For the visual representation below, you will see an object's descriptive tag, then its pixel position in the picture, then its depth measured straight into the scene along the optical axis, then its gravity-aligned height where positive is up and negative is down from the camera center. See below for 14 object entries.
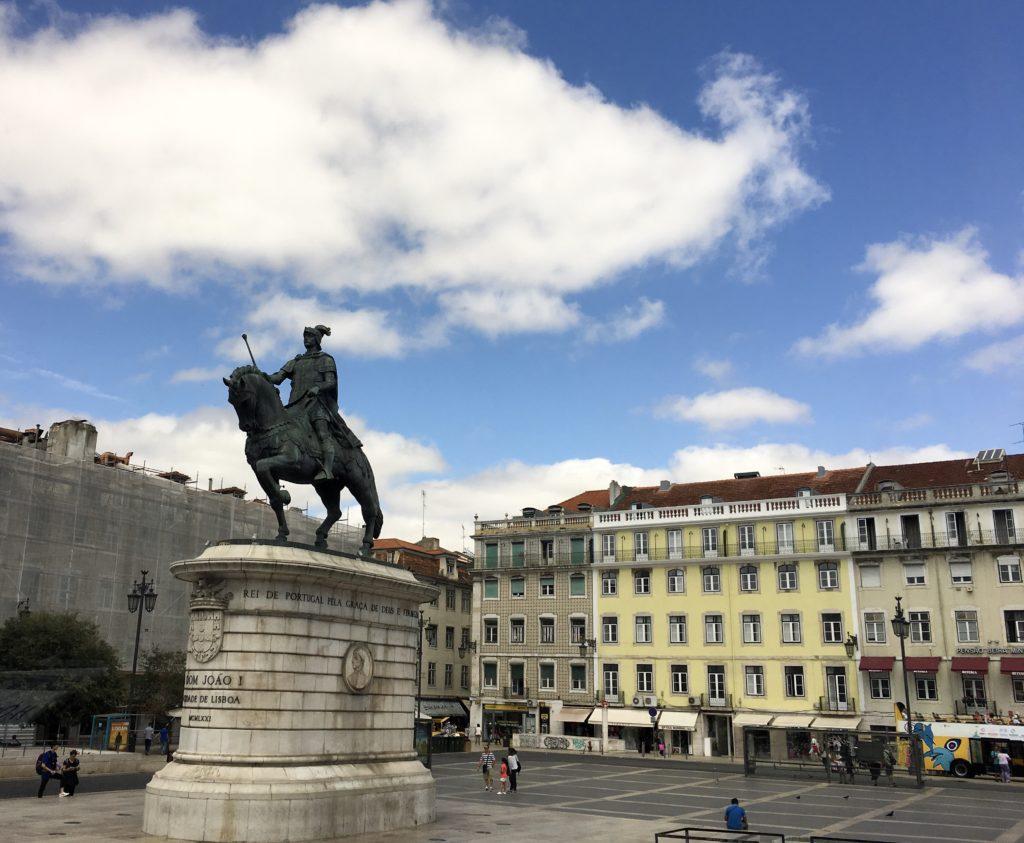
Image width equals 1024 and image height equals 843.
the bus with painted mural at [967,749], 40.62 -2.89
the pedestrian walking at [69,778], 24.92 -2.66
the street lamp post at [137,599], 36.72 +2.92
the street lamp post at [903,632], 36.78 +1.86
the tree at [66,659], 41.06 +0.64
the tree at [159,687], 45.91 -0.62
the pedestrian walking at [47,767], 25.11 -2.43
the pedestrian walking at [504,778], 30.53 -3.17
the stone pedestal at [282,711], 18.12 -0.71
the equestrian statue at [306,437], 20.81 +5.33
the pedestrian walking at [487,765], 31.77 -2.91
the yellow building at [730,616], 53.00 +3.58
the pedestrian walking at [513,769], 30.66 -2.90
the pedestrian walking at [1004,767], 38.75 -3.44
